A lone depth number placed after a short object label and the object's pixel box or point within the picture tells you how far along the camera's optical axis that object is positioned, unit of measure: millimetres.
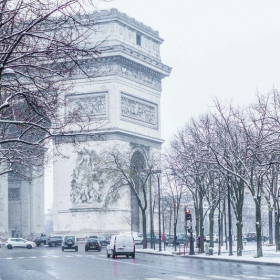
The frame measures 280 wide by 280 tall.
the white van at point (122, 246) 52506
